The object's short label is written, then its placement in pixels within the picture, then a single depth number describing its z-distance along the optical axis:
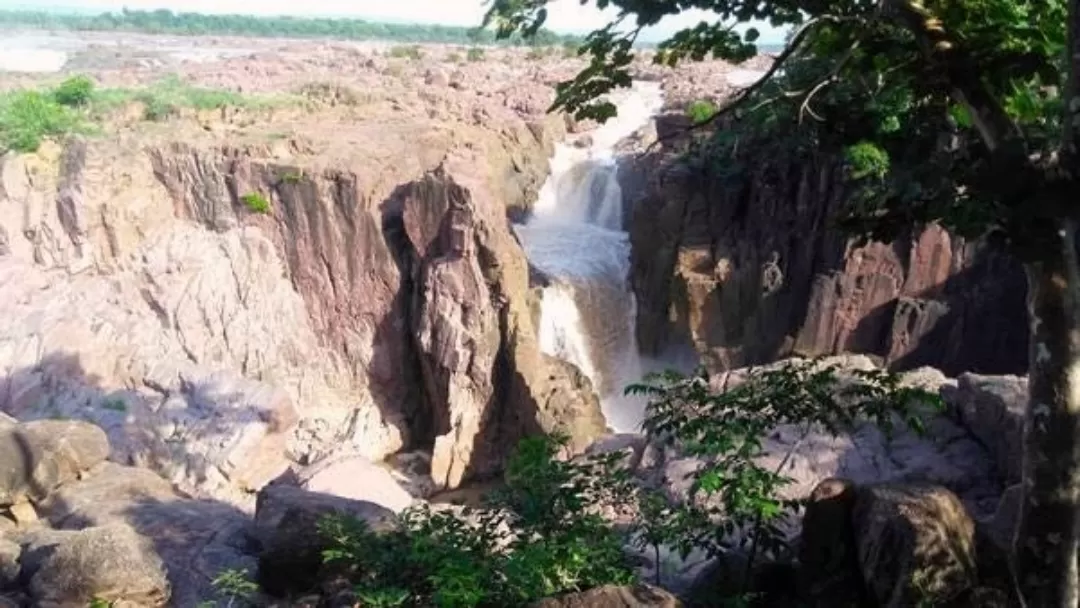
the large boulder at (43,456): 10.36
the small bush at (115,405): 14.80
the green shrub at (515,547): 4.42
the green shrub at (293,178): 17.25
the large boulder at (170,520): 8.41
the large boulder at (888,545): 5.00
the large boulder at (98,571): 7.36
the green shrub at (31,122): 16.92
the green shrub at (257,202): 17.27
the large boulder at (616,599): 4.32
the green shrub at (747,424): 4.65
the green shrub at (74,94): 20.19
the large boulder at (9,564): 7.86
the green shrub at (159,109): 19.89
